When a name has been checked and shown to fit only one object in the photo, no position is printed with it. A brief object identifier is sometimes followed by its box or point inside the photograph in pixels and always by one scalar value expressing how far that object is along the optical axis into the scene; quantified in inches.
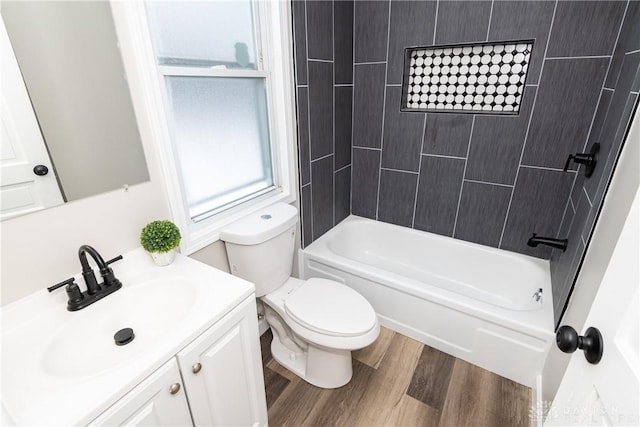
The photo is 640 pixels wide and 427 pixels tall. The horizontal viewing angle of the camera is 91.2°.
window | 45.3
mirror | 33.3
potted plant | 43.0
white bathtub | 62.4
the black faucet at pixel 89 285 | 36.4
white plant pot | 44.3
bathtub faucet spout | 63.1
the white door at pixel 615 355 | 18.7
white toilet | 56.1
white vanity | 27.5
